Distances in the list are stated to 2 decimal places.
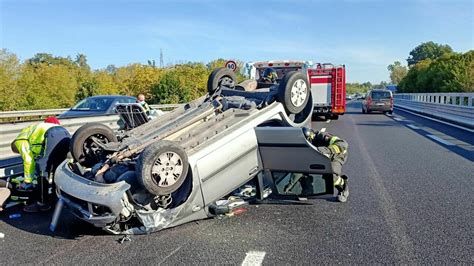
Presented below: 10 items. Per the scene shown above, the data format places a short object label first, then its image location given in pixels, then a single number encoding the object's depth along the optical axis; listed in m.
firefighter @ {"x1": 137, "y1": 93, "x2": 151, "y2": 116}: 11.19
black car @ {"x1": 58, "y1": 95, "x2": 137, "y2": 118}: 11.59
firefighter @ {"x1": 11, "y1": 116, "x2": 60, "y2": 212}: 5.65
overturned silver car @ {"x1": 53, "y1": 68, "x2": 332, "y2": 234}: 4.22
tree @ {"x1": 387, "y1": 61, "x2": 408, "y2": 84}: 109.42
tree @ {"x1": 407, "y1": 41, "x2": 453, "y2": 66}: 133.38
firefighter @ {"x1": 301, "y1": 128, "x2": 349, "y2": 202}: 5.18
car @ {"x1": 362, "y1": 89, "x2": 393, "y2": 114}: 27.11
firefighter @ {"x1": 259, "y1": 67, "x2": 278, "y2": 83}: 7.28
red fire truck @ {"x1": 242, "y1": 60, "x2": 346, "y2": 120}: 19.58
